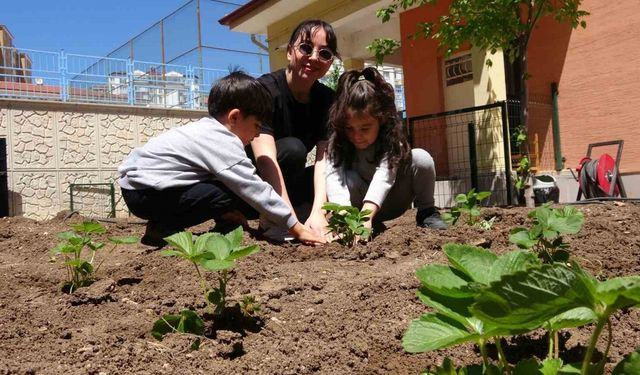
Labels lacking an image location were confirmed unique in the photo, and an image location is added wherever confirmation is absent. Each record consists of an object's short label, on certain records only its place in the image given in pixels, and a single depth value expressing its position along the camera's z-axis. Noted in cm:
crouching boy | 228
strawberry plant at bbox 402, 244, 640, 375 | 43
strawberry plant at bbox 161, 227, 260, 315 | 122
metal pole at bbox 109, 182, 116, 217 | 904
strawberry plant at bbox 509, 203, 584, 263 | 144
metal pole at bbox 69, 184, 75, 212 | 913
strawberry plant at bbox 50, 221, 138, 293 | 178
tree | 554
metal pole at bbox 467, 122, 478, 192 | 639
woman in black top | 265
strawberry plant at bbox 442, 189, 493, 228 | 262
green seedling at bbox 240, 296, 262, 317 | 125
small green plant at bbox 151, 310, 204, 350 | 117
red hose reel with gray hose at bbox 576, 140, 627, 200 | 544
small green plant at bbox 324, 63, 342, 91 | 921
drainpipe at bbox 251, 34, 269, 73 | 1096
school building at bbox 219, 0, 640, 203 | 661
